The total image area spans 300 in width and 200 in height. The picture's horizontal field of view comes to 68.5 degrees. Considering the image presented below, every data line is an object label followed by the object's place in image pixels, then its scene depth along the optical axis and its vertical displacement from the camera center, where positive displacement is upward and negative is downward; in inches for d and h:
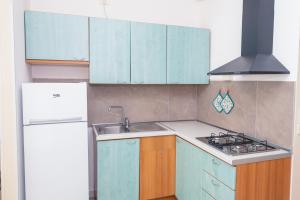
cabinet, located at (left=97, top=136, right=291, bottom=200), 68.2 -31.3
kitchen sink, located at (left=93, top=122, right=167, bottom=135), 104.5 -19.2
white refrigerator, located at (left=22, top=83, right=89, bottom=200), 80.3 -19.7
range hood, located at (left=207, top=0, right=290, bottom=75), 72.5 +16.9
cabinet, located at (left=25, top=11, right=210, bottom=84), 88.7 +18.0
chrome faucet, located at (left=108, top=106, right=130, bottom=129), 110.3 -15.1
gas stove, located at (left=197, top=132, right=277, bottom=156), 71.1 -19.5
